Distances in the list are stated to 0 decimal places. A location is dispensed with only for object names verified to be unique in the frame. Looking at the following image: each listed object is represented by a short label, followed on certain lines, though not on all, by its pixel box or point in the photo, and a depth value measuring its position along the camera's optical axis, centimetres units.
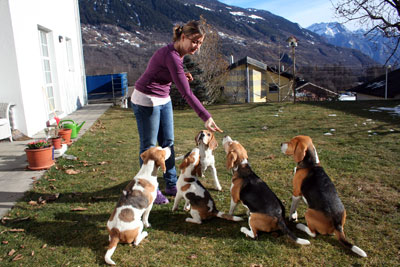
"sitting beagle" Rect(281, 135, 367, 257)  294
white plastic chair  747
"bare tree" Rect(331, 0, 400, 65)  1146
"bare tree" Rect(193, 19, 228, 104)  2076
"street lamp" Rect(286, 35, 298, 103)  1631
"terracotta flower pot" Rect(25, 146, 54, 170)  543
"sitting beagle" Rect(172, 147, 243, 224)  352
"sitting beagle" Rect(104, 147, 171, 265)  292
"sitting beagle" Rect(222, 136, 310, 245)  306
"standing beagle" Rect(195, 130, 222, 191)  441
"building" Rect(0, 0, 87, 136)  791
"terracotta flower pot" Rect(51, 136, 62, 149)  640
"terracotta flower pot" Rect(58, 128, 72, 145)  725
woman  347
